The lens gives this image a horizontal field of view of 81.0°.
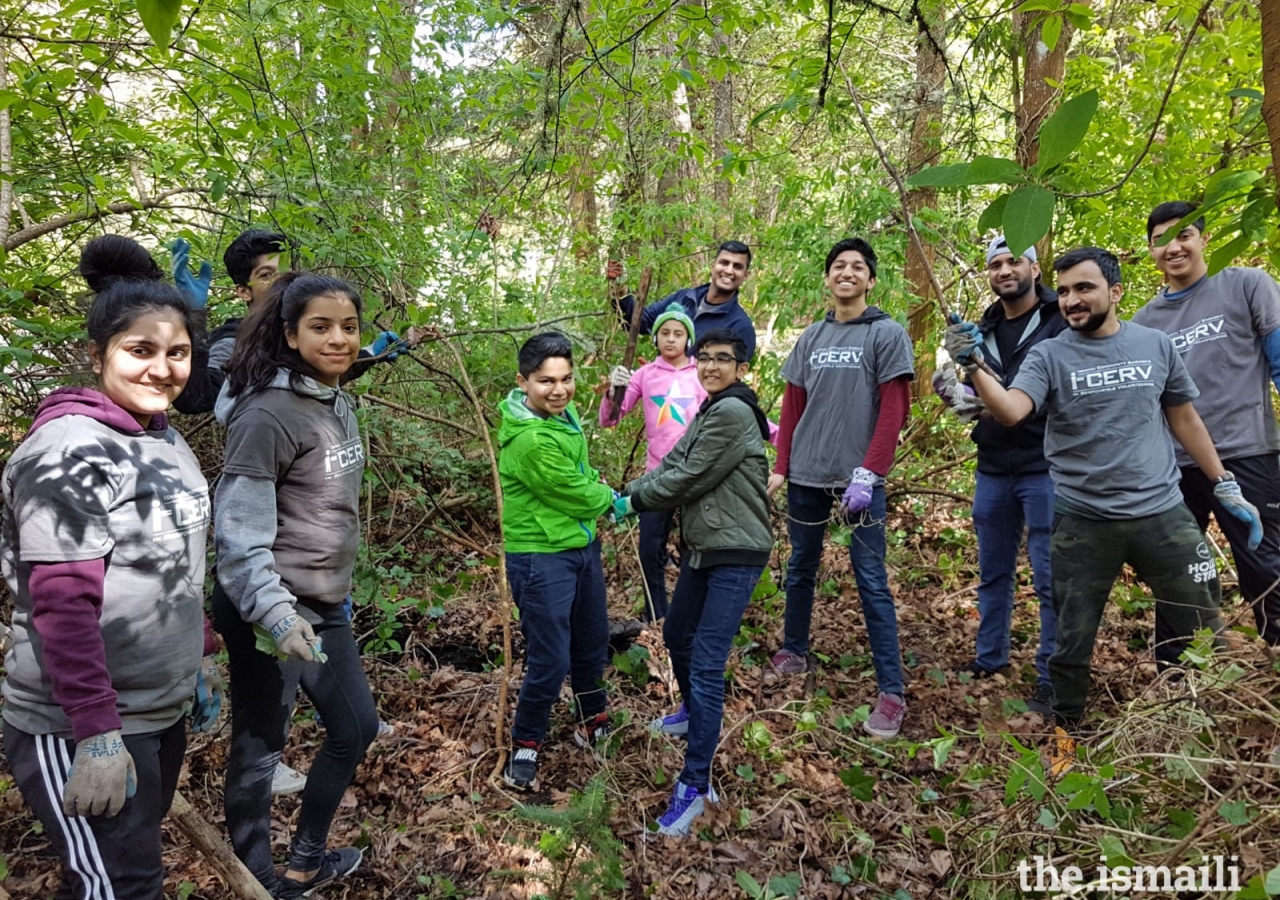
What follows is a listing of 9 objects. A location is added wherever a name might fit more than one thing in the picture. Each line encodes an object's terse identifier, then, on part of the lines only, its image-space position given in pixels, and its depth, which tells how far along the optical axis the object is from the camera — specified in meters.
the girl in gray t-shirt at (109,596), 1.63
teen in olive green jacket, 2.93
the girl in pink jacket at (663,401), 4.38
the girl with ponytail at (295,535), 2.25
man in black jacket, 3.70
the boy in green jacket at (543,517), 3.14
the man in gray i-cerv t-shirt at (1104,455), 2.97
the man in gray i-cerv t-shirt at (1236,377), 3.40
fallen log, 1.97
